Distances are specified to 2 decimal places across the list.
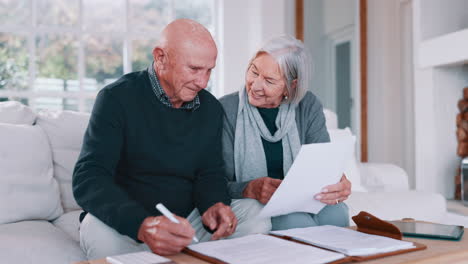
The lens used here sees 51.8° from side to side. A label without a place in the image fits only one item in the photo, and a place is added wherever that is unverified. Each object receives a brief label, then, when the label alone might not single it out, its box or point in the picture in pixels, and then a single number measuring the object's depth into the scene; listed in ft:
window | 13.24
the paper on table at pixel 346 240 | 3.30
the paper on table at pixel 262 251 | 3.06
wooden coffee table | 3.21
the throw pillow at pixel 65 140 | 6.32
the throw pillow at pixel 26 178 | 5.50
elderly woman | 5.31
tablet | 3.92
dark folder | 3.21
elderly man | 3.91
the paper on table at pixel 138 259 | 3.02
